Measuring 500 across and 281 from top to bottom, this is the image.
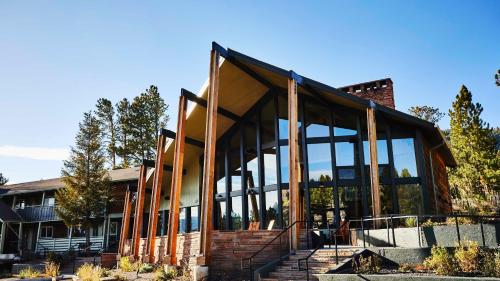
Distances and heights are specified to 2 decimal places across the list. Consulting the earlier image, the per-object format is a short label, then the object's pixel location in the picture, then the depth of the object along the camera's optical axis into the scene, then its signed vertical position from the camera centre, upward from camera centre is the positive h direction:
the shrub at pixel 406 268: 8.19 -0.96
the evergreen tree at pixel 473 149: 25.36 +4.95
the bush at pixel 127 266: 14.73 -1.63
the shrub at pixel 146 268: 13.70 -1.58
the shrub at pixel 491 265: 6.59 -0.73
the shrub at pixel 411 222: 11.48 +0.03
